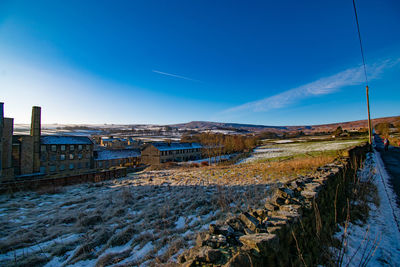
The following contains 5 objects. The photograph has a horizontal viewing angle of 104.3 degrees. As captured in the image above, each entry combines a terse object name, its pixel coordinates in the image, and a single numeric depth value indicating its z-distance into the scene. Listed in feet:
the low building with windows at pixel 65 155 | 108.47
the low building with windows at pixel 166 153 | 145.18
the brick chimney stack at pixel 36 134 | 103.04
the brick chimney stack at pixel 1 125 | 77.40
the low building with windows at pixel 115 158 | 133.39
